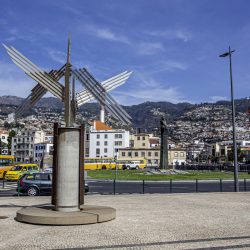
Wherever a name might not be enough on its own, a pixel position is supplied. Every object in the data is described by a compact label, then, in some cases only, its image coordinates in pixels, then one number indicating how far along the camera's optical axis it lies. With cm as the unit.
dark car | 2280
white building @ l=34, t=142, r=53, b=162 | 12095
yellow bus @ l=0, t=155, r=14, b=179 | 4102
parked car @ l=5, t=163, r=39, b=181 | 3675
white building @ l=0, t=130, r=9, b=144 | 16125
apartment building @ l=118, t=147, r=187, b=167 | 11088
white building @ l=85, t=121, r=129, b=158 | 11706
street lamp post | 2476
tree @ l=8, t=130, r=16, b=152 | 13015
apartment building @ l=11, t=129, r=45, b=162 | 13050
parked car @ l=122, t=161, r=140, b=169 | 8412
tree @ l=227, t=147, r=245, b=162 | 13379
